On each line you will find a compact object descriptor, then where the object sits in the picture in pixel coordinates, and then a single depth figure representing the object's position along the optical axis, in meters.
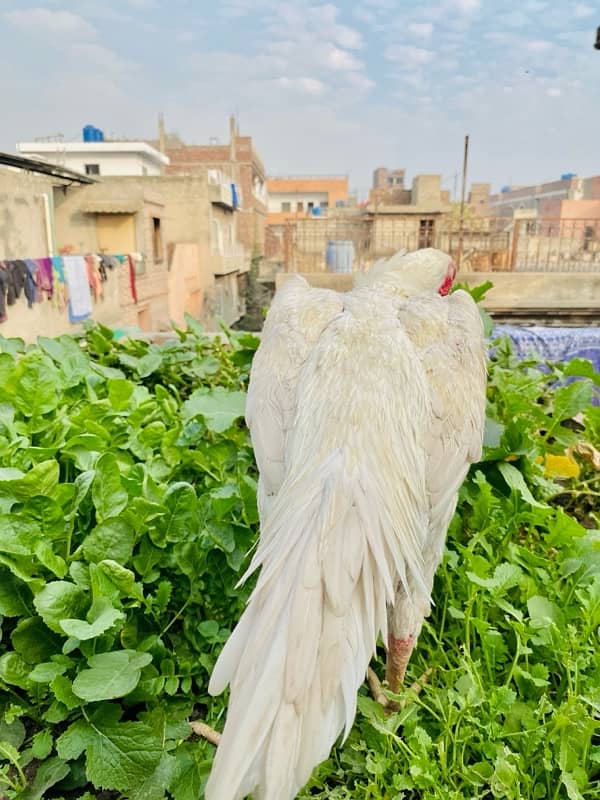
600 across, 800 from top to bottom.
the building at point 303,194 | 47.28
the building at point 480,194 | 40.67
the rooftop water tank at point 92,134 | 31.33
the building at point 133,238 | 9.95
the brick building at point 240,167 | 32.47
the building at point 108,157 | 30.03
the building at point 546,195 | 31.98
